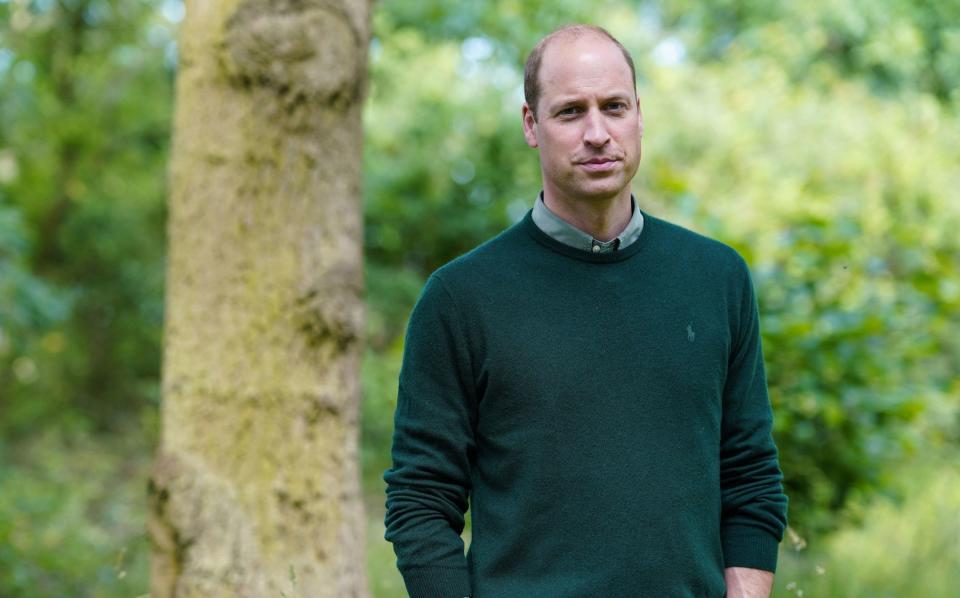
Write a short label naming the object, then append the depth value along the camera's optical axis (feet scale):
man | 14.20
